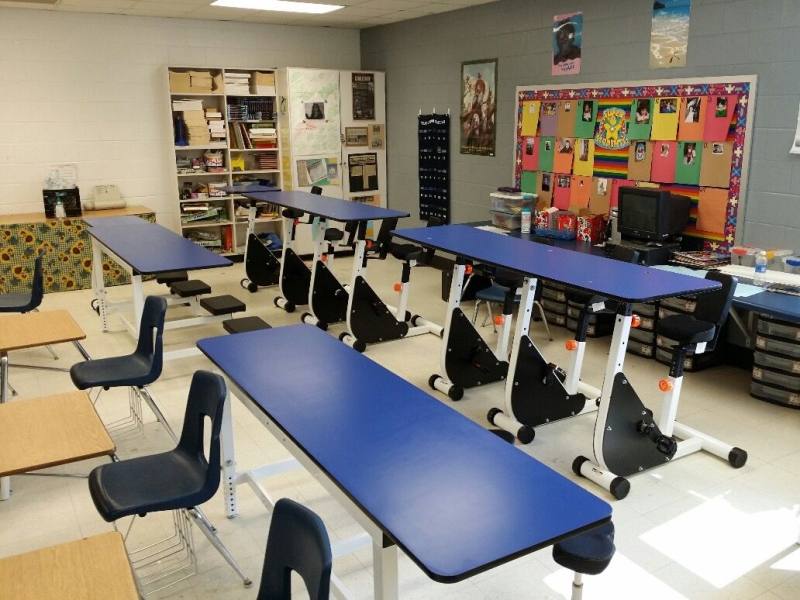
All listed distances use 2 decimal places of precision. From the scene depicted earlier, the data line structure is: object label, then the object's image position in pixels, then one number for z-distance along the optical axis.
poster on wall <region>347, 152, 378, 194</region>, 9.09
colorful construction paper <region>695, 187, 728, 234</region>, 5.16
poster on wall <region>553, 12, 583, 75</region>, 6.20
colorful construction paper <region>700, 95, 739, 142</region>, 5.02
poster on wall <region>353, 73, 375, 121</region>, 8.91
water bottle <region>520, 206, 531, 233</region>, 6.50
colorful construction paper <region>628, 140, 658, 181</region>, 5.69
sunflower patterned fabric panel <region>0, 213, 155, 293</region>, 7.10
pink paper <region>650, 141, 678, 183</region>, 5.51
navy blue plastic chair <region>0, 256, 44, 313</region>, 4.92
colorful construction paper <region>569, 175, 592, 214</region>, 6.30
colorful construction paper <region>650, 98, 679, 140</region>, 5.42
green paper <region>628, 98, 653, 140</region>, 5.61
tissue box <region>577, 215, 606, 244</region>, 5.98
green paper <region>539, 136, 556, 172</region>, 6.59
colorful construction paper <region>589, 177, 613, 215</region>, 6.09
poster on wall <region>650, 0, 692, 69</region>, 5.29
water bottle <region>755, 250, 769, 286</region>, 4.65
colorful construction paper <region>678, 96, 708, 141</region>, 5.21
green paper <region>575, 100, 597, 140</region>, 6.12
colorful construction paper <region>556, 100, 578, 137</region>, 6.31
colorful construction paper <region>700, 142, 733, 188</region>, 5.09
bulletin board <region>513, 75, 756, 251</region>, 5.07
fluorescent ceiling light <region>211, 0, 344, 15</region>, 7.14
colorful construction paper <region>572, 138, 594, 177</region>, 6.21
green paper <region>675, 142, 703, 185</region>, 5.29
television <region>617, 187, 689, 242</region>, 5.24
